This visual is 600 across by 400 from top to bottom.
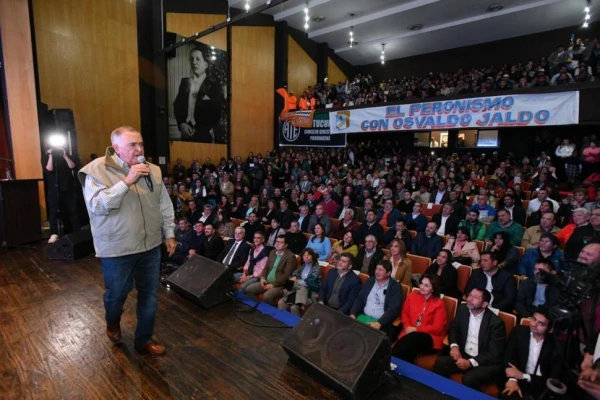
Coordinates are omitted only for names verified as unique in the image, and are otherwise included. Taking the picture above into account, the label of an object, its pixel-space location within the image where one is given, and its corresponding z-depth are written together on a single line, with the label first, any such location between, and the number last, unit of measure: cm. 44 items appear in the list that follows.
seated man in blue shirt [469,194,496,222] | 467
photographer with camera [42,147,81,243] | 456
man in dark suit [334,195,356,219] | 567
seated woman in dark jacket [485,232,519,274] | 351
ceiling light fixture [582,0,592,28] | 812
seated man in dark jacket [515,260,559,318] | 271
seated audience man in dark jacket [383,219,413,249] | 420
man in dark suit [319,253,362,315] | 296
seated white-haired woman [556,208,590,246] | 347
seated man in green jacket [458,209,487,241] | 428
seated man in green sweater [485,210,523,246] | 402
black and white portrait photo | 901
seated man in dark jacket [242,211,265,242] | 508
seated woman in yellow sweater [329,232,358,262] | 397
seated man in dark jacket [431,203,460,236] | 462
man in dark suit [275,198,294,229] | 554
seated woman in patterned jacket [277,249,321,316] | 315
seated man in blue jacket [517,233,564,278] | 315
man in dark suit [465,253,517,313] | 285
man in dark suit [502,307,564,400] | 196
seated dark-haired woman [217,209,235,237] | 521
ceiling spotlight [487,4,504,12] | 916
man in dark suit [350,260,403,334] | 266
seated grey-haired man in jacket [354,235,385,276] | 354
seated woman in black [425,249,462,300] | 315
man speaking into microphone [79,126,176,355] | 170
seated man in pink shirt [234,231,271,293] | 374
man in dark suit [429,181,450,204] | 592
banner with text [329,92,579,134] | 599
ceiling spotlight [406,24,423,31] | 1081
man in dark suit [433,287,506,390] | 211
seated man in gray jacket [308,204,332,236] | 502
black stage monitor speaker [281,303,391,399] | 170
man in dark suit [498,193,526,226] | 463
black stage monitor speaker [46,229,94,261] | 370
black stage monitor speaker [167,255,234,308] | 268
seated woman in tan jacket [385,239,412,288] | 329
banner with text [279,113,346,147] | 958
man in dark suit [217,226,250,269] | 409
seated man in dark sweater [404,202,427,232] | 484
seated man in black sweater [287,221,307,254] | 444
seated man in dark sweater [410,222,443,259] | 400
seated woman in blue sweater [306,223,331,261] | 416
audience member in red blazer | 235
